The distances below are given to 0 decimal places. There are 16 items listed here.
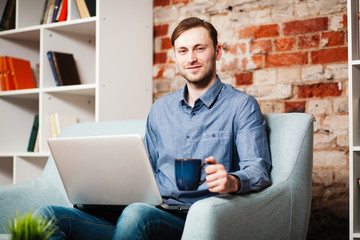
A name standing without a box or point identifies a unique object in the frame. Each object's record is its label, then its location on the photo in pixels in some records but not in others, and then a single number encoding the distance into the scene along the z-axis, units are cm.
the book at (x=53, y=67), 296
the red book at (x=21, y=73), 322
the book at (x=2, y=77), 321
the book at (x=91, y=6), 286
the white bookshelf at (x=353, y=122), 201
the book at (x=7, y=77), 320
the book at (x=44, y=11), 315
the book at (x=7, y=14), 333
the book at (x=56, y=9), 305
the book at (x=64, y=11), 300
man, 150
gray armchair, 133
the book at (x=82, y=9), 288
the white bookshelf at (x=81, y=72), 278
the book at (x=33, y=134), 323
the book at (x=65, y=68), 296
